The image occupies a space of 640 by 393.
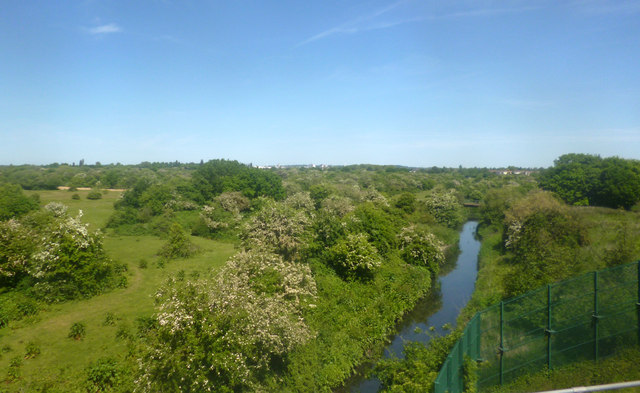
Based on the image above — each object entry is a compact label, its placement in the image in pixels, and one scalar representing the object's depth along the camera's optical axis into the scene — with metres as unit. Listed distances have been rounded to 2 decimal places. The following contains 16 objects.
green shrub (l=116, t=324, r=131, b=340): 16.34
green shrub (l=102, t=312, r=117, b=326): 17.81
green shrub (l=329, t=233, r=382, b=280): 24.47
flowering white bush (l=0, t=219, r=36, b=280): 20.08
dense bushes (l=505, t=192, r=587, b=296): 17.92
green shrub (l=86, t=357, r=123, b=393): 12.56
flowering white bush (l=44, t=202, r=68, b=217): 35.38
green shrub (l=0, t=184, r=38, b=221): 32.93
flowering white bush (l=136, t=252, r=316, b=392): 10.71
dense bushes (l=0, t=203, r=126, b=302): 19.94
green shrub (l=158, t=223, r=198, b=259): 32.06
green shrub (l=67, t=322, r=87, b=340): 16.36
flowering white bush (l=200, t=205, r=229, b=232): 44.81
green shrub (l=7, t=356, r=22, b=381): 12.84
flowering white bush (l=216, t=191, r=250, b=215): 51.37
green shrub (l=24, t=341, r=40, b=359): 14.45
